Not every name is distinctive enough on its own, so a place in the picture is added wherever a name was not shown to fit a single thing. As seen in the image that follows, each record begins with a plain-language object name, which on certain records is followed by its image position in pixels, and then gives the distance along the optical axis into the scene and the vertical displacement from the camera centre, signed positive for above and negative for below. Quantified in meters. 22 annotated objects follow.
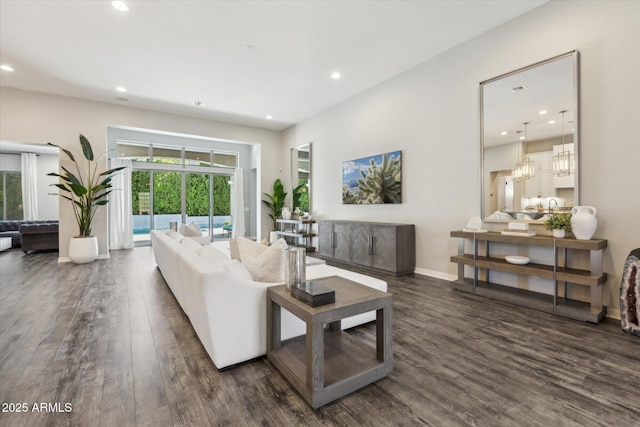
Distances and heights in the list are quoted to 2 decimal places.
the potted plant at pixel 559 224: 3.04 -0.17
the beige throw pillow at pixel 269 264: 2.28 -0.43
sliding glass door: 8.22 +0.26
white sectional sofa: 1.91 -0.70
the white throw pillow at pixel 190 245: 3.04 -0.39
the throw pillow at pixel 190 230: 5.12 -0.38
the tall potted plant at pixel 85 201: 5.55 +0.18
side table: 1.57 -0.95
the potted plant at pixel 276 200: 8.19 +0.25
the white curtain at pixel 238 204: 9.20 +0.16
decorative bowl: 3.27 -0.58
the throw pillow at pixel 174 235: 3.98 -0.38
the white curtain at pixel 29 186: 8.81 +0.72
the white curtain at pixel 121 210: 7.58 -0.03
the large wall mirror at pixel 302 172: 7.43 +0.96
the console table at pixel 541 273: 2.77 -0.69
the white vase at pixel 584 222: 2.81 -0.14
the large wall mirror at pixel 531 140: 3.13 +0.79
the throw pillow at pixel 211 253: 2.57 -0.41
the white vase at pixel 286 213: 7.73 -0.11
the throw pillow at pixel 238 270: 2.08 -0.45
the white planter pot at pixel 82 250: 5.55 -0.77
